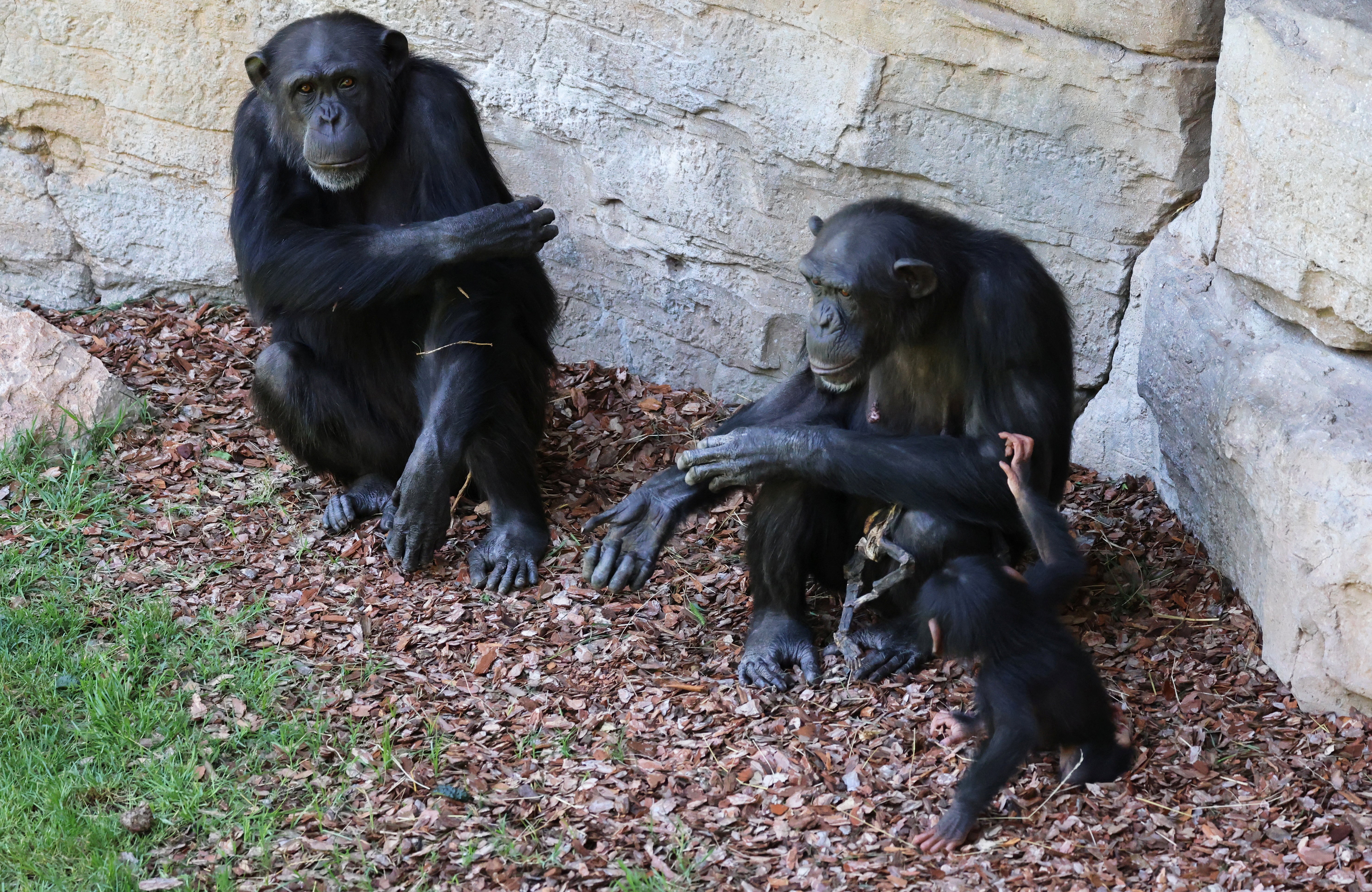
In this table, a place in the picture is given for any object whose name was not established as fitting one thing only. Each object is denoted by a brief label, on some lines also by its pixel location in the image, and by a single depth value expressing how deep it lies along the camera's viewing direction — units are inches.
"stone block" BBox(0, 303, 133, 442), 520.4
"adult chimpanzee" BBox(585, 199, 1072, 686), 377.4
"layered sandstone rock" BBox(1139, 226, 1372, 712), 353.1
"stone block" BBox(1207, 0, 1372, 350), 346.6
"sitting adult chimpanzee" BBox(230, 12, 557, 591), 449.7
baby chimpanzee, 321.1
